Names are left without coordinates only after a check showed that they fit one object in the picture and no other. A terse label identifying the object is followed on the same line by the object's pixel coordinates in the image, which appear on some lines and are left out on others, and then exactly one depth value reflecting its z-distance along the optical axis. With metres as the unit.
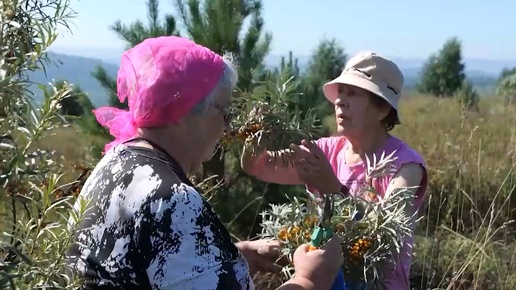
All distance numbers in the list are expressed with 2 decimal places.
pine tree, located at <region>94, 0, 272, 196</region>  3.75
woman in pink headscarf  1.24
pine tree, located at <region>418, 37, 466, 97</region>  21.34
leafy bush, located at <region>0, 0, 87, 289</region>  0.97
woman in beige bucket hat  2.03
